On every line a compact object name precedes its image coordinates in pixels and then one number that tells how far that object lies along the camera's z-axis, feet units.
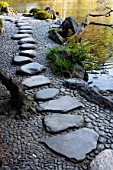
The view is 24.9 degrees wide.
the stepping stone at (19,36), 25.35
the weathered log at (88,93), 12.13
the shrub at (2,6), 48.70
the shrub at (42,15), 42.31
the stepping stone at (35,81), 13.66
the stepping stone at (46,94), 12.30
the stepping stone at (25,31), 27.94
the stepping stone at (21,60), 17.28
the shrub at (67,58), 16.12
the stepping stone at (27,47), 20.89
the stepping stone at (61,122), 9.92
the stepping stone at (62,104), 11.26
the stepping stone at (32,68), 15.39
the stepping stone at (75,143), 8.52
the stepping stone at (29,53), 18.83
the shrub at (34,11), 46.61
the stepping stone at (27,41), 23.08
